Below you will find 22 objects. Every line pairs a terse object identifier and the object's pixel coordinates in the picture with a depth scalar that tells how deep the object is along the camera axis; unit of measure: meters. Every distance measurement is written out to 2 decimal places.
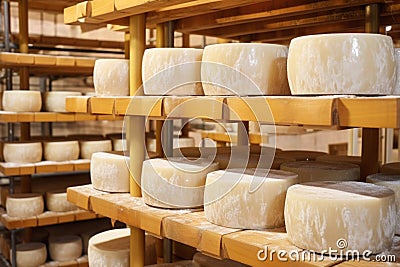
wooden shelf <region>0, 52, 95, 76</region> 2.98
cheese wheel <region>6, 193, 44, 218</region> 3.04
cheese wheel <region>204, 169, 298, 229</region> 1.30
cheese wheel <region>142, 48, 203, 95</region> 1.53
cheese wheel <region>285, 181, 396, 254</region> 1.11
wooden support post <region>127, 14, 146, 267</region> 1.71
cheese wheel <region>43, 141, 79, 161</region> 3.17
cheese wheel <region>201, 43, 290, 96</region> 1.33
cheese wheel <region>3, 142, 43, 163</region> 3.06
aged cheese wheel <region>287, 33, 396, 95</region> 1.10
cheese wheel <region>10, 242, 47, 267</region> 3.09
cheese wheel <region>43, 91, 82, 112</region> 3.18
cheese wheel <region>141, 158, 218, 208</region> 1.52
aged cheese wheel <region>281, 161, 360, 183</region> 1.43
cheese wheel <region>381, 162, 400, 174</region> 1.51
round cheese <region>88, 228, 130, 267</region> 1.83
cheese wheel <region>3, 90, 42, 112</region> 3.06
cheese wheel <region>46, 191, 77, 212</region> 3.17
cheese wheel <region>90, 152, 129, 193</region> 1.79
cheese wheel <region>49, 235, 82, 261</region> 3.20
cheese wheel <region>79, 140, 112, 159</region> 3.30
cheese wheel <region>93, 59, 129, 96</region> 1.77
